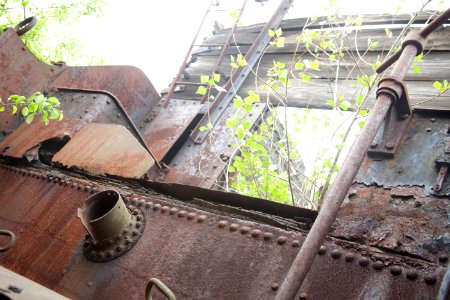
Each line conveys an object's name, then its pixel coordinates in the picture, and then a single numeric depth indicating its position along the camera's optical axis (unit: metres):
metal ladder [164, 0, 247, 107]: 5.60
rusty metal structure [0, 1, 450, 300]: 1.50
